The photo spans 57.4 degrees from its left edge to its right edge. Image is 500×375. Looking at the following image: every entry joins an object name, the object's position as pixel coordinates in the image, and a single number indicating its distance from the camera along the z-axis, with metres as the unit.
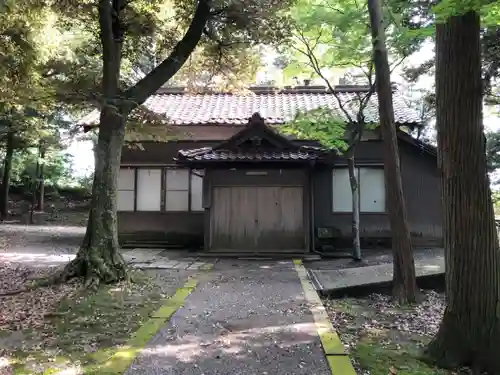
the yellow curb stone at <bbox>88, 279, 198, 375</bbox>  4.30
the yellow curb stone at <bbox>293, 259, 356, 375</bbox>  4.46
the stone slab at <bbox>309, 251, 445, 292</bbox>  8.69
